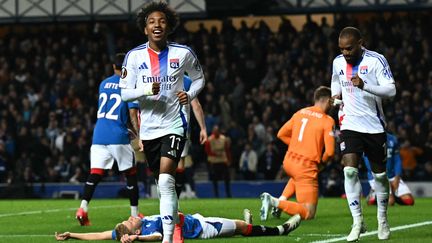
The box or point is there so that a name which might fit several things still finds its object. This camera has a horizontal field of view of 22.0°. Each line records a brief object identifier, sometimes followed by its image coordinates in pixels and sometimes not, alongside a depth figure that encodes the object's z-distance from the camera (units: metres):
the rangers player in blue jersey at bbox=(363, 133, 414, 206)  21.03
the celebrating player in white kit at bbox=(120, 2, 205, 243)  10.95
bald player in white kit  12.02
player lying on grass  11.54
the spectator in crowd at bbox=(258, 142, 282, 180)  29.80
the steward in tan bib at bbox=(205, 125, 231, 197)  28.88
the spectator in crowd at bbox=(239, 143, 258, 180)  29.98
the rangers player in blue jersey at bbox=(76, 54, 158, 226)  15.94
